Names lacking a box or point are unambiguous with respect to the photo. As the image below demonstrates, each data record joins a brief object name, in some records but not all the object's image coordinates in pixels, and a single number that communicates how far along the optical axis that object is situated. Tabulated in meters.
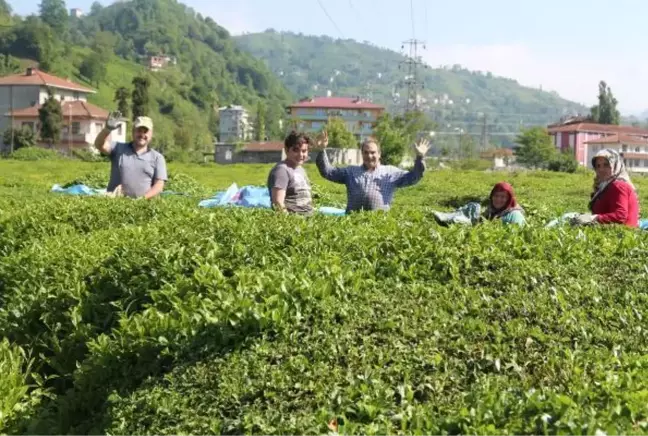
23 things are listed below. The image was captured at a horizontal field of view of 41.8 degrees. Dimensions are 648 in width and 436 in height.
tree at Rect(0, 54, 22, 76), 102.22
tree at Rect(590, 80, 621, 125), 111.31
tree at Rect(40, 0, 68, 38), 150.50
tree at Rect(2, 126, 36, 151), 67.44
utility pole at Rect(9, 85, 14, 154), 77.94
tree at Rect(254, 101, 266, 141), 98.64
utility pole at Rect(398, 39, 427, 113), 77.24
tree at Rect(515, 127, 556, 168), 83.31
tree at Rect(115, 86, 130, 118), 69.50
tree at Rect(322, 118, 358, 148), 71.94
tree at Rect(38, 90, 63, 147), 68.88
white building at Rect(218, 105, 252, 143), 127.61
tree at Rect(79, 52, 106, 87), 113.44
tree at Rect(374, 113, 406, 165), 62.06
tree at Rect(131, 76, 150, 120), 68.88
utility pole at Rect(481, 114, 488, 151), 130.94
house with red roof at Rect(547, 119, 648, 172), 96.38
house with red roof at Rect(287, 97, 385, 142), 120.12
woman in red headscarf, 7.59
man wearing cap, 8.96
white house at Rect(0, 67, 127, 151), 76.56
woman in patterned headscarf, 7.50
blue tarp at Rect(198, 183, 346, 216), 15.98
